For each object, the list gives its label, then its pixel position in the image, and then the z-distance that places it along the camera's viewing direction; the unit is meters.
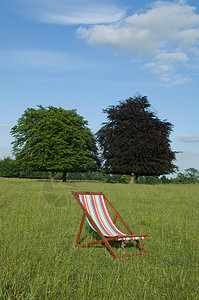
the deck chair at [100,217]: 4.53
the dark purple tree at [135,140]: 30.25
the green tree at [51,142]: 29.27
